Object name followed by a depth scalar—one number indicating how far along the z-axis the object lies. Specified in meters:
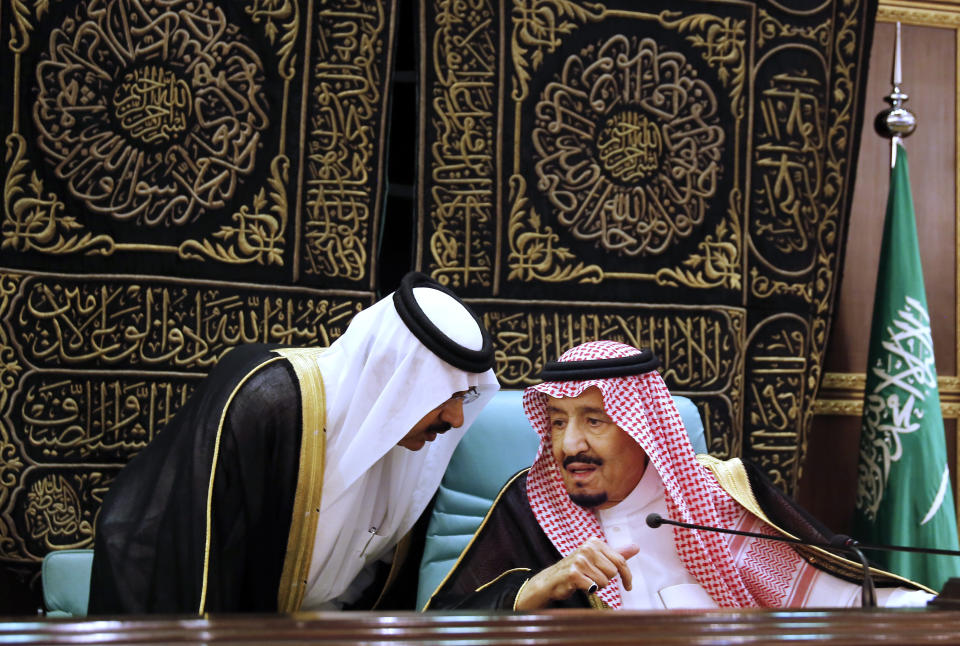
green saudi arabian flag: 3.64
